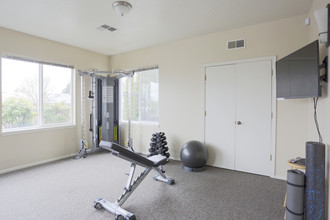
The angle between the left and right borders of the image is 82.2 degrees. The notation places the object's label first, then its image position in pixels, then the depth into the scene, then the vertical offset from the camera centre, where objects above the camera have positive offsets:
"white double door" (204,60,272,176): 3.19 -0.16
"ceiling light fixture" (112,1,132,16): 2.53 +1.36
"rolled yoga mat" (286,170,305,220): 1.74 -0.82
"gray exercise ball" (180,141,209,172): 3.35 -0.88
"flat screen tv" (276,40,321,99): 1.84 +0.37
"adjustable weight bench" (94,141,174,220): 2.03 -0.85
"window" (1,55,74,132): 3.47 +0.26
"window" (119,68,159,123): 4.54 +0.32
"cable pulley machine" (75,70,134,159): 4.65 -0.08
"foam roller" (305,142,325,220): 1.64 -0.66
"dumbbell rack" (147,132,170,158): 3.83 -0.77
